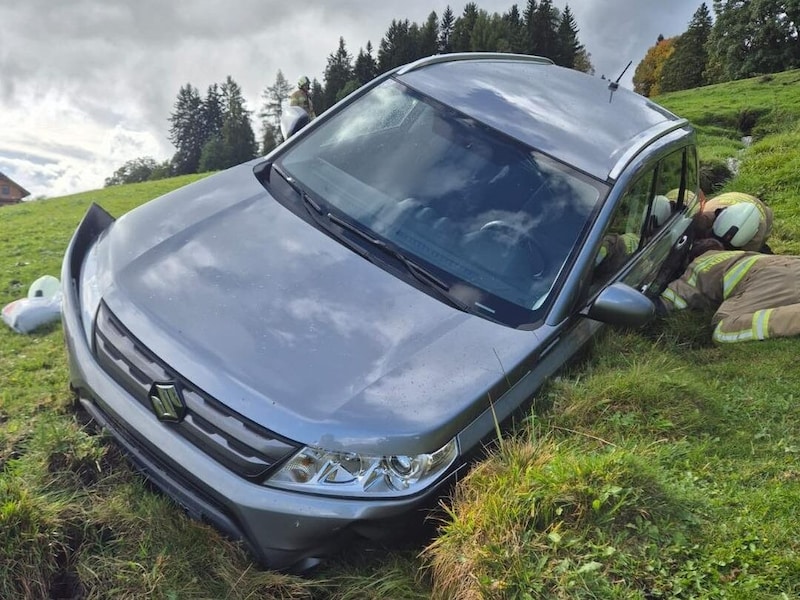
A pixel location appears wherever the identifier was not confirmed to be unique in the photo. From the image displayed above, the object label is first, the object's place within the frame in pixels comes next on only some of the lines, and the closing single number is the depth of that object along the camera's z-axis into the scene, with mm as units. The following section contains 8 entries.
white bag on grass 5400
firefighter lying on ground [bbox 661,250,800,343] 4391
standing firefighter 9654
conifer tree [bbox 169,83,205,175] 99938
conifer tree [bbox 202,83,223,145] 99938
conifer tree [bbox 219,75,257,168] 82500
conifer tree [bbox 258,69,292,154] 95875
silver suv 2471
